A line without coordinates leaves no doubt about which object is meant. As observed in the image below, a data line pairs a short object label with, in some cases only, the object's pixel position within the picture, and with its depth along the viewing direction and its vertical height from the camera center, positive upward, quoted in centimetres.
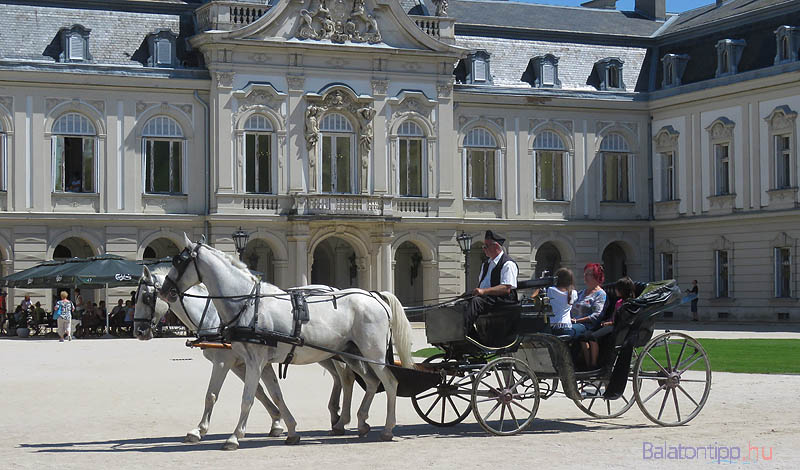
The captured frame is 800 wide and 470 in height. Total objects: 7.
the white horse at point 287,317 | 1528 -70
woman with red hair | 1698 -62
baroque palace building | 4619 +409
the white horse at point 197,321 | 1569 -74
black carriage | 1591 -123
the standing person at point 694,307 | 5033 -207
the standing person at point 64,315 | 3844 -159
